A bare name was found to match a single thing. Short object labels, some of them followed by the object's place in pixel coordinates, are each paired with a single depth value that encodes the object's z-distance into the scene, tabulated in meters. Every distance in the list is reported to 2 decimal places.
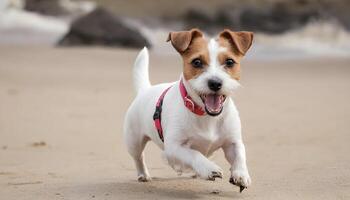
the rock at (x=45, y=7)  26.47
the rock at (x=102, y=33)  18.45
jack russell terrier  5.08
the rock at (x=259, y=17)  24.70
